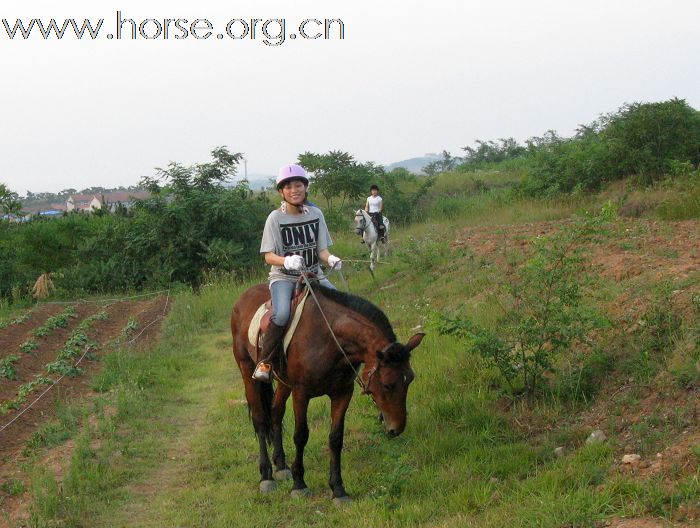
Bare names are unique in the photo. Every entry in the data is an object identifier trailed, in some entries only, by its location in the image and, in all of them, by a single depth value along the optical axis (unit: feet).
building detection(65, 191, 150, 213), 239.05
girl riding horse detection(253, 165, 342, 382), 19.11
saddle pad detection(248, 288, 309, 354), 19.10
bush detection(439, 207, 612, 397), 21.40
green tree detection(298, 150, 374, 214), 88.48
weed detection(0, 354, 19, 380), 32.27
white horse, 61.11
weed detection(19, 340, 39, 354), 38.09
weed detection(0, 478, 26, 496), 19.77
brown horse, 16.85
